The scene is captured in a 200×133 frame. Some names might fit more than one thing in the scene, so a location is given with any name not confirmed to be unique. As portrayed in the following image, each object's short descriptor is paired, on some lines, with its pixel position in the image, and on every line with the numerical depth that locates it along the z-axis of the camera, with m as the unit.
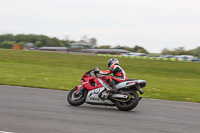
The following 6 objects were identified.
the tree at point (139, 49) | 135.27
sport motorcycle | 9.02
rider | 9.24
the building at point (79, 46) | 132.70
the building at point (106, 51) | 119.50
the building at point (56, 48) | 136.99
